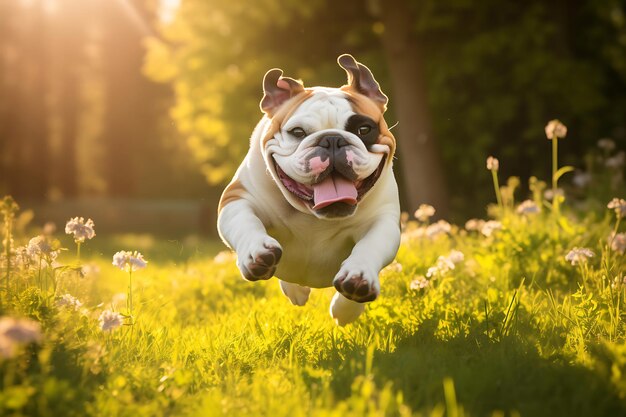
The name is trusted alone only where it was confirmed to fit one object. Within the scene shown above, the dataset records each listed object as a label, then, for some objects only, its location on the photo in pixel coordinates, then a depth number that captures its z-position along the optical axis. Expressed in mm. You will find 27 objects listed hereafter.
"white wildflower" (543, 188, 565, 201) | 6441
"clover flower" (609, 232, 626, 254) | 4547
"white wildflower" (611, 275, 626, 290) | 4332
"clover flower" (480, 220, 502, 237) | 5836
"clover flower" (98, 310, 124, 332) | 3592
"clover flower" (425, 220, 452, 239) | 6129
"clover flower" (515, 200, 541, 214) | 5980
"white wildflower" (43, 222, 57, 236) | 4906
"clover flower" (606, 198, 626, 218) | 4707
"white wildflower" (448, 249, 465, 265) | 5053
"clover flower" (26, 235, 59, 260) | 3982
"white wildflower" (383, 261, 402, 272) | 5150
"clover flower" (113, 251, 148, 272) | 4088
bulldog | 3695
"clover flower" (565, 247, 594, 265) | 4559
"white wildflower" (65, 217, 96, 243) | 4074
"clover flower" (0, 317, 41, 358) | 2471
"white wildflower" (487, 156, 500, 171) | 5795
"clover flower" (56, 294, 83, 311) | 3838
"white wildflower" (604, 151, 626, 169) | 7852
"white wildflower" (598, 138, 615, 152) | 7852
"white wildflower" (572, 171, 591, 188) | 8266
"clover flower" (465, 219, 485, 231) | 6550
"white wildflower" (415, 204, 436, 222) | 6088
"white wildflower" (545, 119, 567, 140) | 5789
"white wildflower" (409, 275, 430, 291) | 4648
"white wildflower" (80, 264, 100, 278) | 3963
